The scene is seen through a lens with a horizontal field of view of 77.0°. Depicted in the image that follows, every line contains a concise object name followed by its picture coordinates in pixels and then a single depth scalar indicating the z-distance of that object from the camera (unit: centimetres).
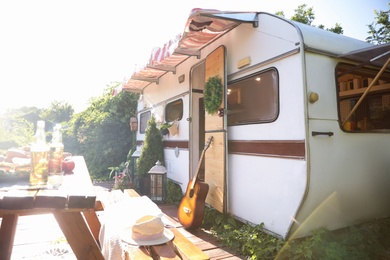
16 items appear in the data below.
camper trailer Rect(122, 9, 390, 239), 319
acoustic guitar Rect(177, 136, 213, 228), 393
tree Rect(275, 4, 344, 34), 1499
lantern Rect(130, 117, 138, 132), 997
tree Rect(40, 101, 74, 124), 3711
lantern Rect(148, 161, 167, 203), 594
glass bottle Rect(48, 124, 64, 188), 202
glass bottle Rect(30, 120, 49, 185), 182
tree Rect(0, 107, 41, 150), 568
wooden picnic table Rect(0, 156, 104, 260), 147
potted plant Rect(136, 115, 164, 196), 672
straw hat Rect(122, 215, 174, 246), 188
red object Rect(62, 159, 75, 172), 245
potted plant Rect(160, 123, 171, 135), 670
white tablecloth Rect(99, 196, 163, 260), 193
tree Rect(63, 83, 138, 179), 1186
